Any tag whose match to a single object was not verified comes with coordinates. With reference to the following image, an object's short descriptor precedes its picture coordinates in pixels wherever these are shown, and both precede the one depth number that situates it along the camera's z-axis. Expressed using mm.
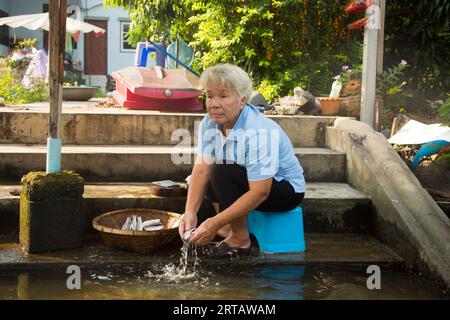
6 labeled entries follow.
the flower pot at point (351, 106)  6121
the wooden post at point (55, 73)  3709
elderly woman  3416
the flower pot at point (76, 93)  9664
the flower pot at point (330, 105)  6117
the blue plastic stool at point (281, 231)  3789
